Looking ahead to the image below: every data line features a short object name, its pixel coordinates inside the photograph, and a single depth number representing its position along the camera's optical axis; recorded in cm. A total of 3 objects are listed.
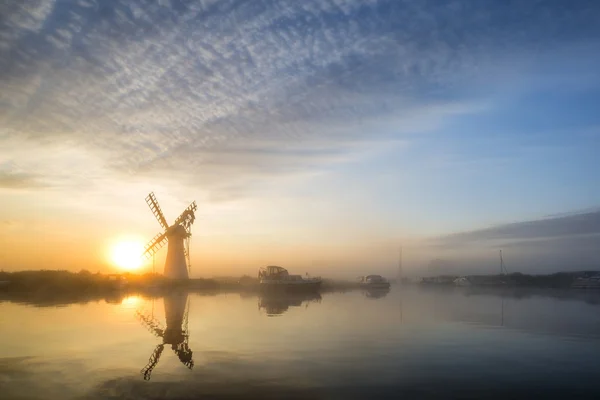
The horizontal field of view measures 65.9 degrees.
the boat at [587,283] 12595
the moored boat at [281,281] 8912
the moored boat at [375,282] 12000
